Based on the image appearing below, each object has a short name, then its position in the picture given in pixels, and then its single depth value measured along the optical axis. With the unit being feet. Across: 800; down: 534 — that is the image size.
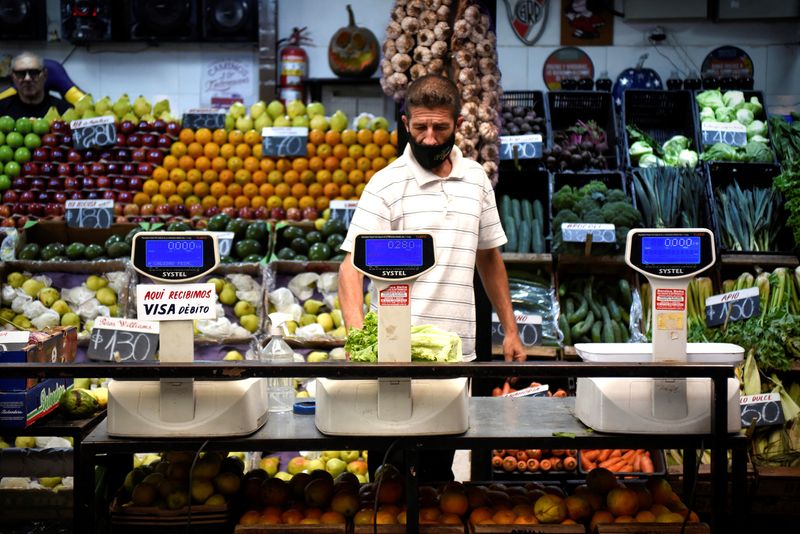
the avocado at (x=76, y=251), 18.31
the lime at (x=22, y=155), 20.39
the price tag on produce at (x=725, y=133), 19.25
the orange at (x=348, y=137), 20.21
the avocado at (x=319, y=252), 17.97
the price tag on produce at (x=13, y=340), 9.17
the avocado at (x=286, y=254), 18.17
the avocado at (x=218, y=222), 18.83
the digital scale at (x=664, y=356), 7.57
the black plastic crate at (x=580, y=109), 21.12
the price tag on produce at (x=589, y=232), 16.21
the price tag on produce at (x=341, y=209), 19.30
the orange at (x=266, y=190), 20.10
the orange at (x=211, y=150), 20.27
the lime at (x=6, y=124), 20.81
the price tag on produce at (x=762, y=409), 14.14
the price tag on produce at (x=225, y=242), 18.02
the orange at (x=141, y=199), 20.13
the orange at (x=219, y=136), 20.42
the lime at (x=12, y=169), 20.30
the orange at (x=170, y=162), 20.31
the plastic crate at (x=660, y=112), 21.01
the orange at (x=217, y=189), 20.25
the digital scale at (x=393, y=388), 7.31
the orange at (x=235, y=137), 20.42
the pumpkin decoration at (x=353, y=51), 26.58
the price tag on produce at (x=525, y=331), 15.97
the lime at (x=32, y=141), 20.58
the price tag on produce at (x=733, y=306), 14.99
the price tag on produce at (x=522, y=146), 18.24
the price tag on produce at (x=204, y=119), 20.62
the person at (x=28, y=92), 23.29
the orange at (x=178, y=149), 20.39
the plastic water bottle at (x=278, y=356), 10.87
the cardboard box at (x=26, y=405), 8.53
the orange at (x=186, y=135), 20.54
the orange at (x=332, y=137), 20.18
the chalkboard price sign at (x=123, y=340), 13.29
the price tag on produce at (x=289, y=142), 20.03
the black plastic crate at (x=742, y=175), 18.22
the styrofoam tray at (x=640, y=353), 7.69
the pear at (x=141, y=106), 21.30
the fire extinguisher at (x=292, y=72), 26.84
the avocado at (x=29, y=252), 18.38
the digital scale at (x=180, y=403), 7.39
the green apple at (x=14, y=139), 20.52
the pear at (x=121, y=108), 21.27
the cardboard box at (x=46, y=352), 8.70
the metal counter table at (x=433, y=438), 7.09
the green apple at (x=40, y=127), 20.80
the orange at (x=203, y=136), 20.42
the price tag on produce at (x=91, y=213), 18.69
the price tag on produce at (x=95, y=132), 20.02
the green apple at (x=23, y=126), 20.79
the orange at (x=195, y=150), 20.39
